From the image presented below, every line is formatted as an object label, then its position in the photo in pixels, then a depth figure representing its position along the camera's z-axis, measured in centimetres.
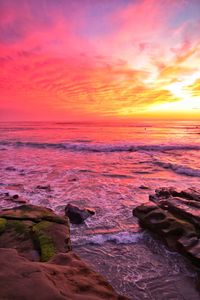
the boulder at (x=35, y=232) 359
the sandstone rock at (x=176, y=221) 397
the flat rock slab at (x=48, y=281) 193
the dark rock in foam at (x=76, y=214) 539
